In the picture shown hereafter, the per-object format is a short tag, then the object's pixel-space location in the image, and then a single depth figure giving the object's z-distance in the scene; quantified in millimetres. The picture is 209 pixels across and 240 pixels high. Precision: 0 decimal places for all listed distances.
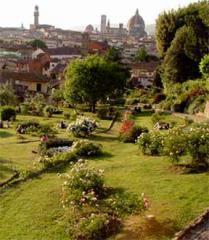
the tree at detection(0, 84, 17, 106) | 38562
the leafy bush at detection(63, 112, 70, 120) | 32809
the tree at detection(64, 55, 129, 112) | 35062
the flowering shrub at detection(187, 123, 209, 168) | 15656
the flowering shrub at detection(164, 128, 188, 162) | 15970
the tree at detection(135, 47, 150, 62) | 84650
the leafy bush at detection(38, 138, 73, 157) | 20720
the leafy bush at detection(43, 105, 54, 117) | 33875
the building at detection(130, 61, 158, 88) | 59606
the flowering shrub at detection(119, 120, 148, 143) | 23439
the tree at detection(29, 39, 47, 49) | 111988
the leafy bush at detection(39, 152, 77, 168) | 18188
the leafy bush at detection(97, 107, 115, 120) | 32950
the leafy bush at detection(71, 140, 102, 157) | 20000
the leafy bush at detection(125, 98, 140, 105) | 41516
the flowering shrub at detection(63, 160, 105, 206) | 13570
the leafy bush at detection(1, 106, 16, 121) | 30906
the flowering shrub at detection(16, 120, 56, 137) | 25688
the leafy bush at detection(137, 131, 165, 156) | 18375
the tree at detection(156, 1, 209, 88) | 41469
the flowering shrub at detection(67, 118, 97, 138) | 25031
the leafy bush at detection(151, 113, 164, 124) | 28322
